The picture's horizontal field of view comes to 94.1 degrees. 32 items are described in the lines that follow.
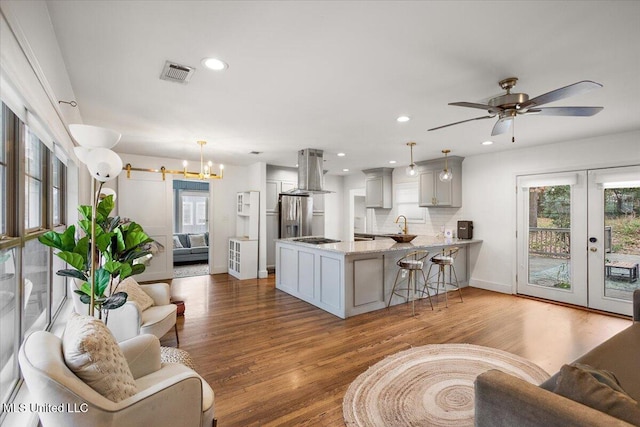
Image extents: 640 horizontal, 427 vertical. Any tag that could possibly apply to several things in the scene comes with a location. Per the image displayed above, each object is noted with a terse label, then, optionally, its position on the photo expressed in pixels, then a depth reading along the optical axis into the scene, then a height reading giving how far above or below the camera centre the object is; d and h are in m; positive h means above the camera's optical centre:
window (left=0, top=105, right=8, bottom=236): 1.42 +0.20
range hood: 5.20 +0.75
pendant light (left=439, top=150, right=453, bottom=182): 4.71 +0.60
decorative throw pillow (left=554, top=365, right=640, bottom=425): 1.03 -0.67
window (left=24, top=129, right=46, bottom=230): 1.89 +0.21
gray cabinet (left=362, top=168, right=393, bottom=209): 7.23 +0.61
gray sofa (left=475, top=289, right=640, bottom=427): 1.03 -0.73
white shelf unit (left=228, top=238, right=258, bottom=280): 6.24 -0.97
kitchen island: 4.04 -0.87
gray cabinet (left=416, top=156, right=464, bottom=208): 5.83 +0.56
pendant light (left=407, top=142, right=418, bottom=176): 4.50 +0.65
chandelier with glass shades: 4.49 +0.63
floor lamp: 1.70 +0.34
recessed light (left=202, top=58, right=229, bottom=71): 2.20 +1.13
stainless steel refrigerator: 6.91 -0.03
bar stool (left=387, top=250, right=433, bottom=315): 4.18 -0.88
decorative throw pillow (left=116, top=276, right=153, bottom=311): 2.84 -0.79
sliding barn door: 5.82 +0.07
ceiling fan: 2.28 +0.86
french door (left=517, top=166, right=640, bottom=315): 4.09 -0.35
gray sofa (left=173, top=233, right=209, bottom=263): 7.75 -1.02
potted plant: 1.82 -0.25
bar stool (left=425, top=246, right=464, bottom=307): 4.56 -0.80
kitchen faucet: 6.81 -0.32
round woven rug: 2.05 -1.40
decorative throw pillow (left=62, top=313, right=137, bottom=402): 1.23 -0.63
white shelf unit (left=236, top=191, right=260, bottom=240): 6.46 +0.00
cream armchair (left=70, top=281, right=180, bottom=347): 2.57 -0.97
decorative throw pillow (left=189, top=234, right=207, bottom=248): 8.20 -0.75
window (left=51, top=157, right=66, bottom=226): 2.64 +0.21
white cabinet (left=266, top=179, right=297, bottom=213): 6.89 +0.49
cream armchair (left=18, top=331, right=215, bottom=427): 1.08 -0.79
